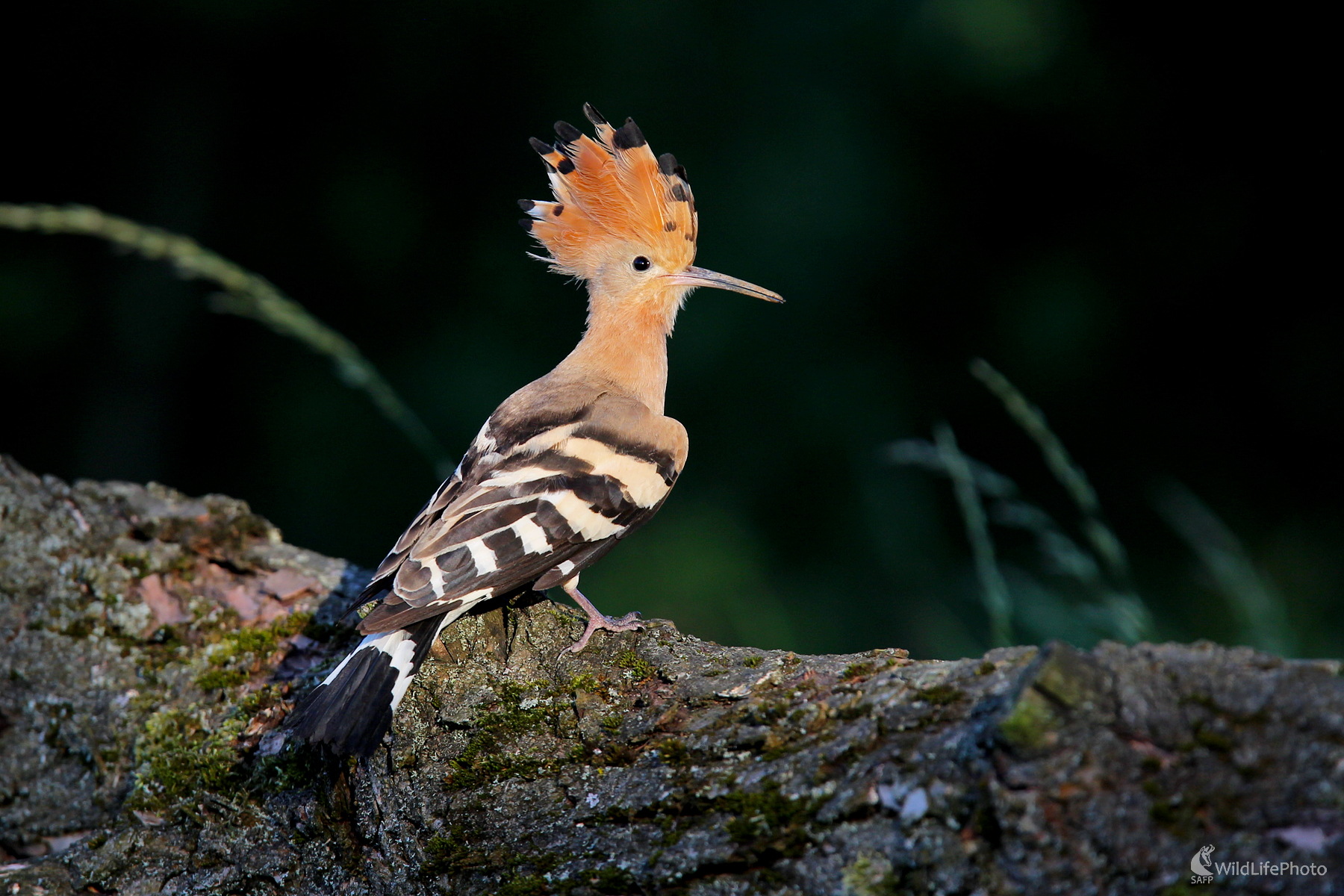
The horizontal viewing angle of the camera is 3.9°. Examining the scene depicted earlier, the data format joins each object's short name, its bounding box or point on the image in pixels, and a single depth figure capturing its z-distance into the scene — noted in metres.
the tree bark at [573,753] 5.66
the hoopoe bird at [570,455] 7.42
